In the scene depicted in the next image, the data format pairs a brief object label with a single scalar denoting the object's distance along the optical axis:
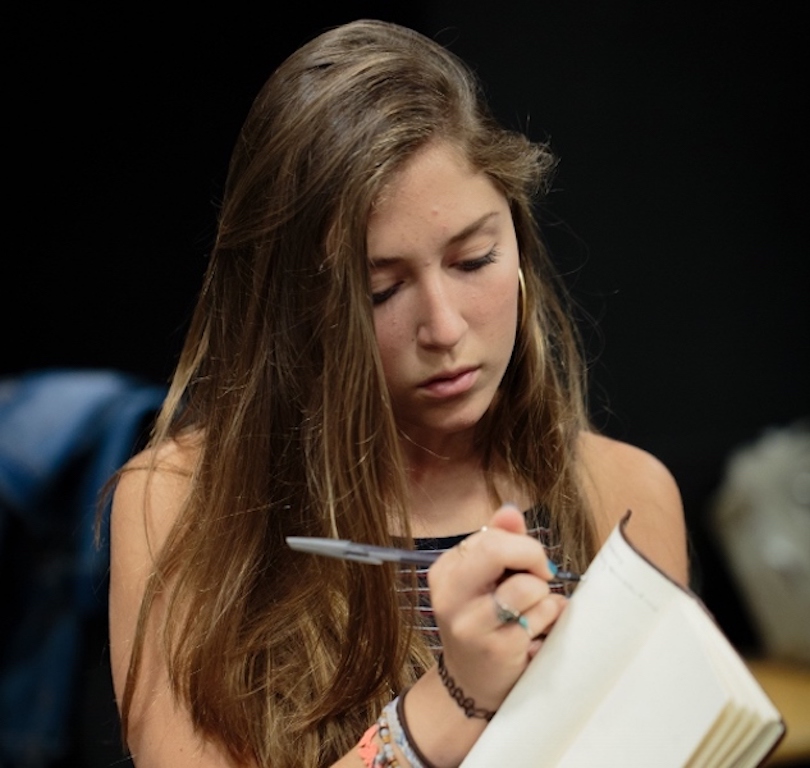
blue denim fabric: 2.00
